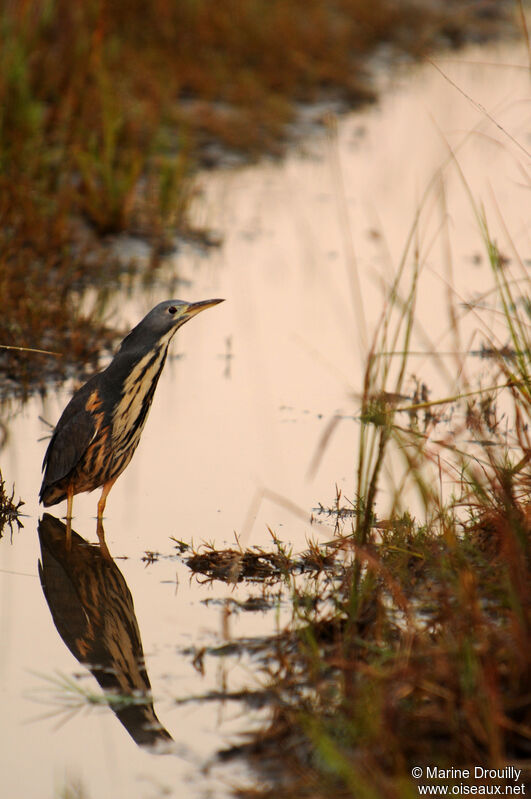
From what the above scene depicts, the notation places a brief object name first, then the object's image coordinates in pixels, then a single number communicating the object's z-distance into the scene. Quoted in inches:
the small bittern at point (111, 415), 399.5
